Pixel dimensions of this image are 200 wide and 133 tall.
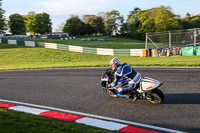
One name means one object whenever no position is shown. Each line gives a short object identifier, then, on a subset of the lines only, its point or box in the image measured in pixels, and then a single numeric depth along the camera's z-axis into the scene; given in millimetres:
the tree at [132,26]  98562
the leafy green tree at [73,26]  109625
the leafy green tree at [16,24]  113375
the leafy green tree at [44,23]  115250
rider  7098
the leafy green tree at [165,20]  74375
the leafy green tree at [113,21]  111125
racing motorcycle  6727
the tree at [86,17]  117575
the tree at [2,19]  67875
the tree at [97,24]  113750
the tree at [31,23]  107375
